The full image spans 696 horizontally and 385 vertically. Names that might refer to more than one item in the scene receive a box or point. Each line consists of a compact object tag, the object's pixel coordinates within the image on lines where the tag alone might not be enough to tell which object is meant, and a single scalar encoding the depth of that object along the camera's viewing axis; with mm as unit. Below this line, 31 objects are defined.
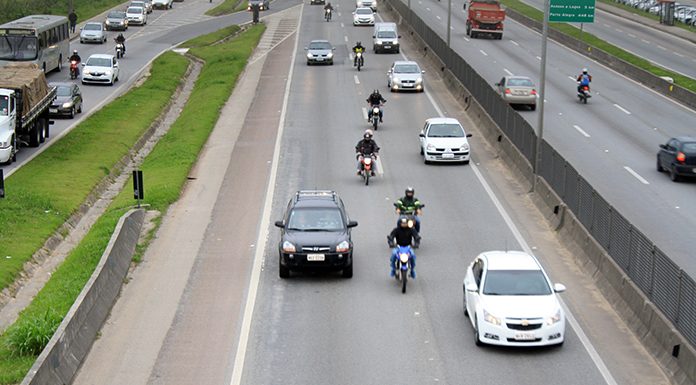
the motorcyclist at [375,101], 46112
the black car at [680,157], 37031
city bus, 61188
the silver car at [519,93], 52062
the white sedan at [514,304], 20031
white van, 73438
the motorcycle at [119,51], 74750
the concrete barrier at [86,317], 17683
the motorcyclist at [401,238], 24039
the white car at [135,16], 97625
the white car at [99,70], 63219
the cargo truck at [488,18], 84125
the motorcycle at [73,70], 64519
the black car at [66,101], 51688
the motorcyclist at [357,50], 66188
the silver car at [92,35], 82938
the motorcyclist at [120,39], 74781
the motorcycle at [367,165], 36219
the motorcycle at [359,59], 66375
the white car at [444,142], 39750
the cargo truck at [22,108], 40844
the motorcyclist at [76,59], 64938
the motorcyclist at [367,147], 36219
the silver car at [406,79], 57000
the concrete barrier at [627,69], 57625
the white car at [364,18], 93688
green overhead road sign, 36906
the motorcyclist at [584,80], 55094
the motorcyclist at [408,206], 27484
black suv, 24797
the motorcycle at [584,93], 55094
